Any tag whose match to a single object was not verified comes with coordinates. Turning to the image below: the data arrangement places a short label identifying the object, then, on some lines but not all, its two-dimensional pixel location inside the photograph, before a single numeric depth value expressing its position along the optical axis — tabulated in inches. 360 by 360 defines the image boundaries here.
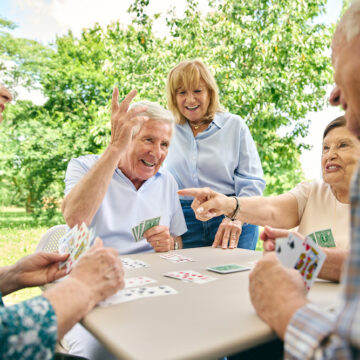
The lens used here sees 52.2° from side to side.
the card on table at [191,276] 53.0
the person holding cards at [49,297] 31.0
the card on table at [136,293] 43.0
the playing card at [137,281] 50.5
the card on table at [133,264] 62.4
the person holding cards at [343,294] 23.4
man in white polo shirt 72.9
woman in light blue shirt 99.8
